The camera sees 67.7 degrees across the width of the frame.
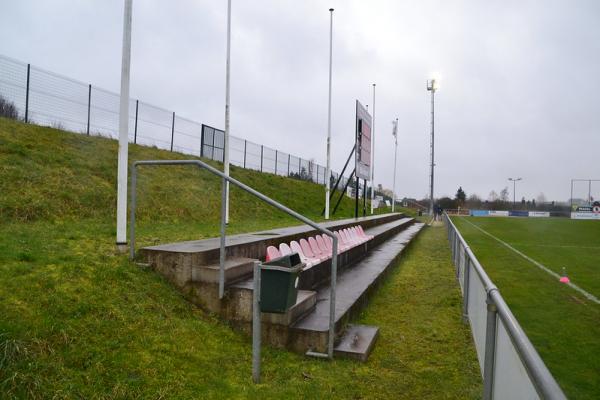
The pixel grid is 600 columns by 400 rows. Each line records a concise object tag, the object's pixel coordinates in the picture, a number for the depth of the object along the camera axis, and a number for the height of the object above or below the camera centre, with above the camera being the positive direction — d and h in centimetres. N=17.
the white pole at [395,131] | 4269 +748
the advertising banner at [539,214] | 6838 +13
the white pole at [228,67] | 1371 +421
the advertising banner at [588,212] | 5612 +56
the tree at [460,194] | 10662 +427
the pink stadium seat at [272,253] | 588 -64
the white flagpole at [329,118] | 1987 +417
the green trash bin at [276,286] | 388 -71
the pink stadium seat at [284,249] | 640 -63
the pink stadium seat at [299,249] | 697 -71
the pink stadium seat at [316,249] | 799 -79
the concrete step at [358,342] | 446 -143
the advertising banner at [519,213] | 7119 +9
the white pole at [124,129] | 577 +96
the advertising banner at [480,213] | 7144 -5
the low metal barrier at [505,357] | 144 -64
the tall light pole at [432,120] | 4478 +915
